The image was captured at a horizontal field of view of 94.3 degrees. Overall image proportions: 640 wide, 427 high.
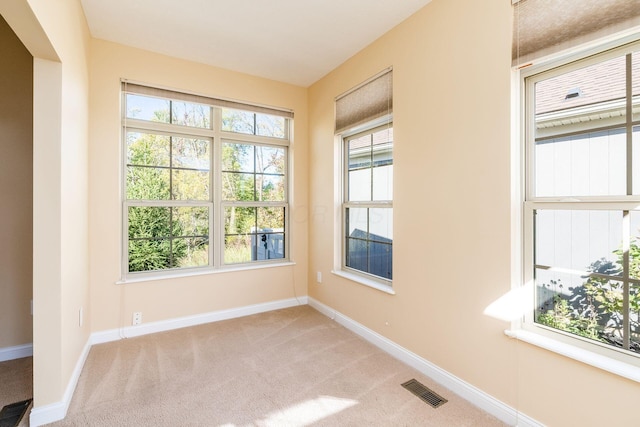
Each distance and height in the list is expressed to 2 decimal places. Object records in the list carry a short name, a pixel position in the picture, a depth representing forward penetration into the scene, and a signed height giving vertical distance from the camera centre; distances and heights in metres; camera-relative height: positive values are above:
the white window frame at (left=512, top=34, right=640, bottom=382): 1.65 +0.05
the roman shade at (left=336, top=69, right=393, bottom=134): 2.71 +1.12
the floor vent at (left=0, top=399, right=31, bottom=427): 1.77 -1.25
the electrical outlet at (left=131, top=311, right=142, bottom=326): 2.98 -1.05
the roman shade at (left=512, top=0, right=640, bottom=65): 1.41 +0.99
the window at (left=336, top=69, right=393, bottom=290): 2.82 +0.37
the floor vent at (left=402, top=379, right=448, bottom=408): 1.98 -1.25
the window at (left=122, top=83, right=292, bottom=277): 3.07 +0.36
